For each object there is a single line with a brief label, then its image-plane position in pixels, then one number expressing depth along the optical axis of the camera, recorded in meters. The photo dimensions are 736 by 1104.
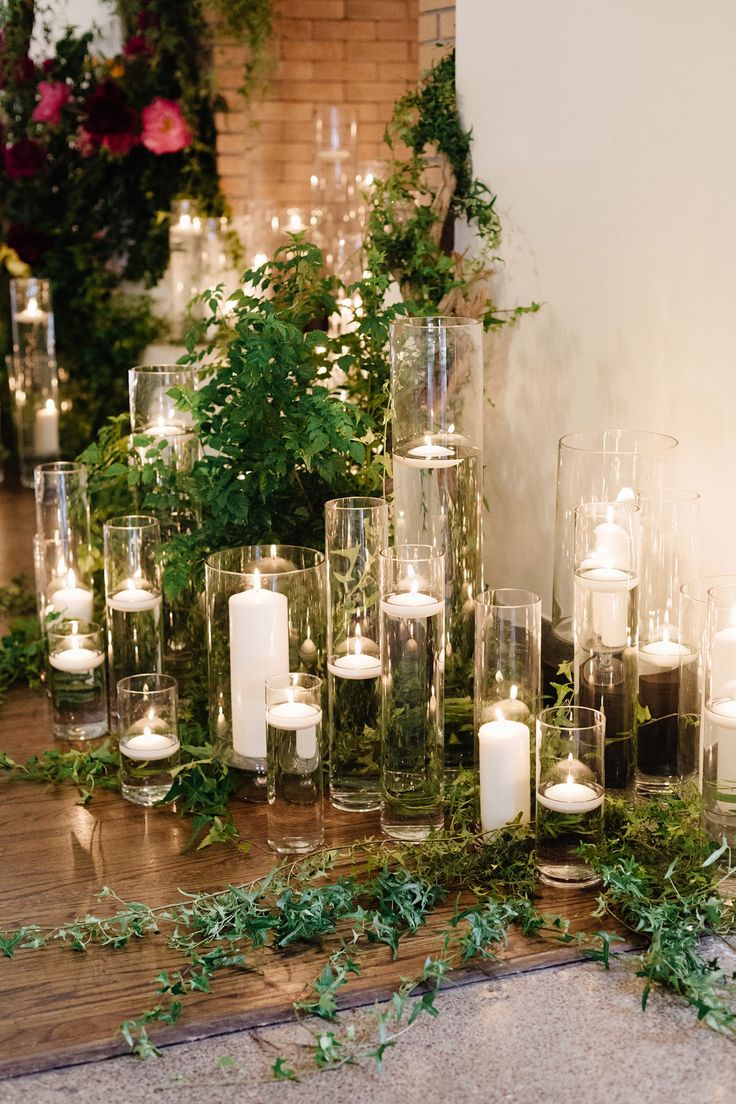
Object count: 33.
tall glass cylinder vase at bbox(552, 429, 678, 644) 2.23
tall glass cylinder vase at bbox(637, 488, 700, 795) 2.12
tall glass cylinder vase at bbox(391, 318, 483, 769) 2.27
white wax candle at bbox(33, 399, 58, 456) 4.46
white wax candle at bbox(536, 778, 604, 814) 1.83
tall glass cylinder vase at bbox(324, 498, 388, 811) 2.12
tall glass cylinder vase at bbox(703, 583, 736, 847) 1.86
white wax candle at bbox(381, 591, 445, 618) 1.96
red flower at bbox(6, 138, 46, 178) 4.64
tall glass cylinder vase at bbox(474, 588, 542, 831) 1.94
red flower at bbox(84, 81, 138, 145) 4.55
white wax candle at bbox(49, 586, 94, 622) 2.62
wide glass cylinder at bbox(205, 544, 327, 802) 2.18
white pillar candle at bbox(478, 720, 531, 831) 1.94
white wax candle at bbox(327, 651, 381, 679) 2.11
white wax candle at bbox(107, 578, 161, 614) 2.38
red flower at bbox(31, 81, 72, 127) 4.64
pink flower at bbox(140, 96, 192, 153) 4.57
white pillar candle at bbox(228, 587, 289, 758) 2.17
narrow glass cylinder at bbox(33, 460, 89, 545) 2.59
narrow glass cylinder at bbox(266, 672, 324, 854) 1.92
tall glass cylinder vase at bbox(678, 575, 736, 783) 1.98
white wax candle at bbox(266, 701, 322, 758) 1.92
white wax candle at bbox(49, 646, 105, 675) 2.40
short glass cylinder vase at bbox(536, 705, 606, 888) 1.84
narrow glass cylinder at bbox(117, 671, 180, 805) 2.16
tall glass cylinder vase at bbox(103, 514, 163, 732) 2.40
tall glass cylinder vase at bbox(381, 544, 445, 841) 1.97
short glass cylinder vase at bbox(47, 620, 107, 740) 2.44
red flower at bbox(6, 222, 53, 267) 4.71
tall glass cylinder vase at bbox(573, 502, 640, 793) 2.01
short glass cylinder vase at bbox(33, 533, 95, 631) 2.63
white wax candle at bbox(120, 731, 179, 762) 2.15
